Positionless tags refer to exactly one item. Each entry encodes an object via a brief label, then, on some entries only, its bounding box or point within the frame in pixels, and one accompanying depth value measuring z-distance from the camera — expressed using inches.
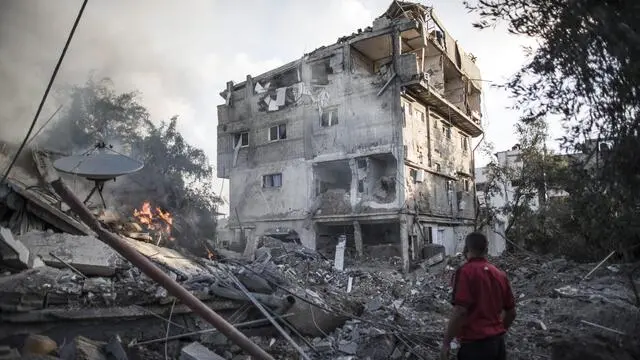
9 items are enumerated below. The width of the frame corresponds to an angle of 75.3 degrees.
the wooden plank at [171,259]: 284.8
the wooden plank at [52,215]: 282.5
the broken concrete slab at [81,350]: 163.6
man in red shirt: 122.5
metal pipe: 126.1
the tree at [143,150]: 618.8
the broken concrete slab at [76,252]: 235.9
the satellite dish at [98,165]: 311.7
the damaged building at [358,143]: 804.0
